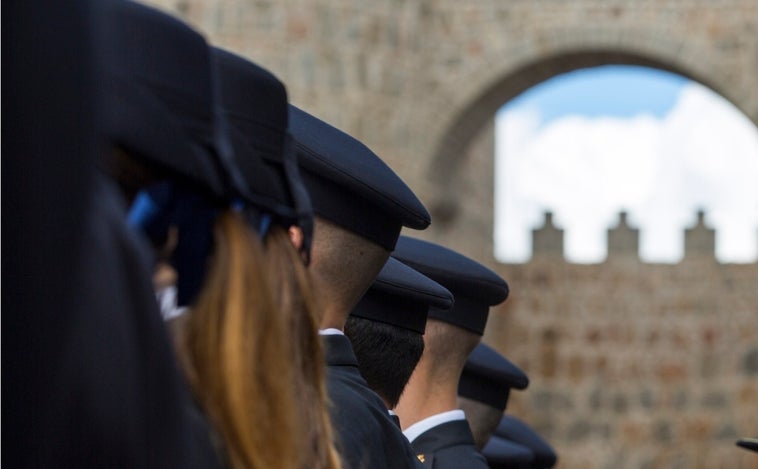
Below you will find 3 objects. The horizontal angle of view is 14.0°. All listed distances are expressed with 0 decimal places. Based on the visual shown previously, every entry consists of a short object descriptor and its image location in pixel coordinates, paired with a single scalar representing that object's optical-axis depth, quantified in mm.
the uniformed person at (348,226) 3682
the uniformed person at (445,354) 5645
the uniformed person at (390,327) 4673
